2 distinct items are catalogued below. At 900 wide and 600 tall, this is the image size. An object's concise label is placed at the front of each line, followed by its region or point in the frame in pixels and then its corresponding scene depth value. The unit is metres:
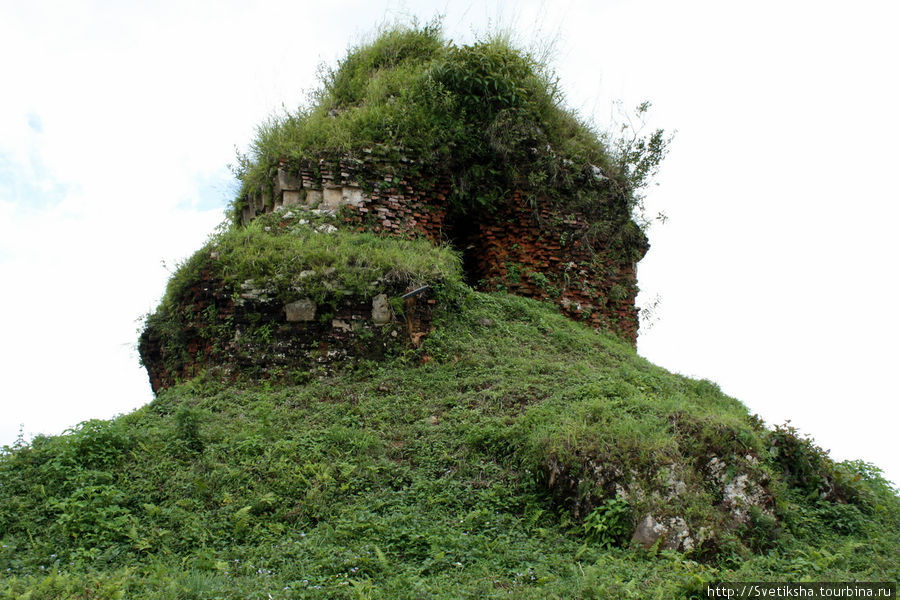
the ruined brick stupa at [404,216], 8.42
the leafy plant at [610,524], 5.06
